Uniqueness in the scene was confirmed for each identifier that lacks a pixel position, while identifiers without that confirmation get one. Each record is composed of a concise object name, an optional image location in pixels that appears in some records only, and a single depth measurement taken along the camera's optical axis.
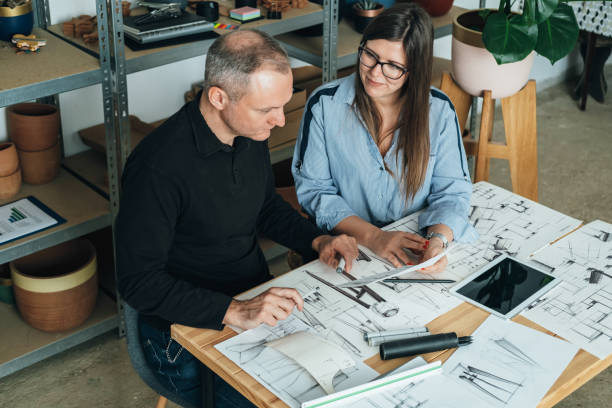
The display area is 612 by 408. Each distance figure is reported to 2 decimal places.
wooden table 1.36
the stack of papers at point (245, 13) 2.57
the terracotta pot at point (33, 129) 2.45
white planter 2.54
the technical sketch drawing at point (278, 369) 1.35
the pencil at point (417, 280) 1.71
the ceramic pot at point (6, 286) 2.62
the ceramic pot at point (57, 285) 2.46
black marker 1.44
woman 1.99
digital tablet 1.63
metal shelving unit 2.14
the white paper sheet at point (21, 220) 2.32
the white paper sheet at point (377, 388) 1.30
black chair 1.67
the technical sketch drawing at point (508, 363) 1.35
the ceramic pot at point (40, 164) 2.53
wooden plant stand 2.65
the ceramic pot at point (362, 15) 3.04
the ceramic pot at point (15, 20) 2.24
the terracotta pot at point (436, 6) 3.20
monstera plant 2.39
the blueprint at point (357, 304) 1.53
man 1.54
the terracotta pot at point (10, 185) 2.45
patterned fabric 4.36
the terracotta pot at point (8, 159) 2.39
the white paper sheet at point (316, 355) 1.37
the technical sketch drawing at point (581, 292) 1.54
